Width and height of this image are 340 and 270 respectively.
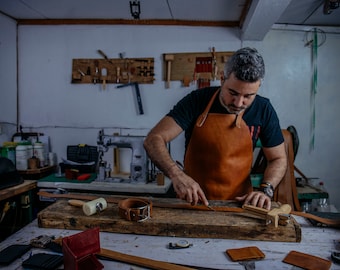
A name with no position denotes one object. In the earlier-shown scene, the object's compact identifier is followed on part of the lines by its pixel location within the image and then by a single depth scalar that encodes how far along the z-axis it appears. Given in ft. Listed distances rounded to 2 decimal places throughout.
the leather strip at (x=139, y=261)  3.31
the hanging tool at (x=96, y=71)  11.95
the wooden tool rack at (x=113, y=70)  11.77
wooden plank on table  4.16
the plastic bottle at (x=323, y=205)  9.97
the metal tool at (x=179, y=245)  3.87
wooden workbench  3.50
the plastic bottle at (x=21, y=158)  10.55
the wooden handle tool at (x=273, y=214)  4.18
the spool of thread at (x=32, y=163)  10.80
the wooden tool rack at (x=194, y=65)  11.51
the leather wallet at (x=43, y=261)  3.31
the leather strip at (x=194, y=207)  4.58
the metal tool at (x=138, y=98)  11.76
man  5.89
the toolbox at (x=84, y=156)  11.07
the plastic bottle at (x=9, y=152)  10.61
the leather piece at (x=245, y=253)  3.59
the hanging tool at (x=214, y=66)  11.48
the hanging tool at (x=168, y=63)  11.56
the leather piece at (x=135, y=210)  4.31
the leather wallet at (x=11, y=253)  3.43
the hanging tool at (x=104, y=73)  11.91
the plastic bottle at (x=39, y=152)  11.21
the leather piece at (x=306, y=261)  3.40
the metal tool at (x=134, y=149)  9.86
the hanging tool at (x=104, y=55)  11.88
